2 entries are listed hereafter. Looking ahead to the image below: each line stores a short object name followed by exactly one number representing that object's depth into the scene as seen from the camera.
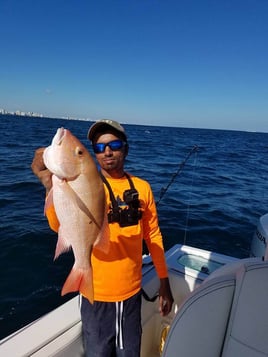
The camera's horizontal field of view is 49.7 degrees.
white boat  1.51
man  2.11
